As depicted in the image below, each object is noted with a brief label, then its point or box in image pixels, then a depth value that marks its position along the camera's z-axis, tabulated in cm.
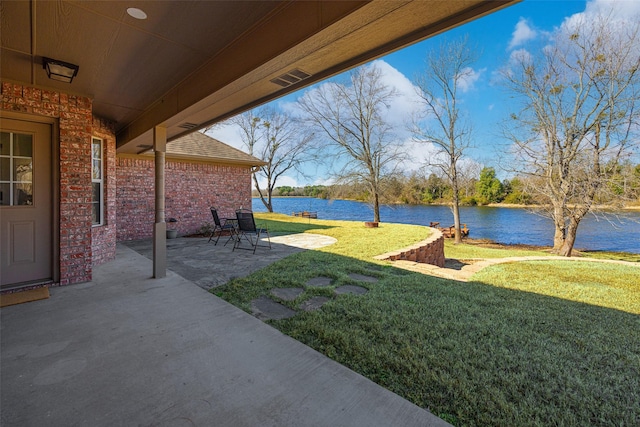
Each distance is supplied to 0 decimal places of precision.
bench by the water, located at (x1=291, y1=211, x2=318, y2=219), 1972
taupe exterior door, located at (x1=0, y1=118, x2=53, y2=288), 362
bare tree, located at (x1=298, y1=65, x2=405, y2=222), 1641
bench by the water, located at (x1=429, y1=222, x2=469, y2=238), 1641
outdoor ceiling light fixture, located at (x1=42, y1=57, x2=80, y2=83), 303
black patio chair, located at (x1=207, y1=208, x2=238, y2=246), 760
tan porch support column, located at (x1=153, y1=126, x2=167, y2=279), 433
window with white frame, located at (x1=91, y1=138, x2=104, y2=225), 525
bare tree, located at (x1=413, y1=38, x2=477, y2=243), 1471
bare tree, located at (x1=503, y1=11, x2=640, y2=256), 969
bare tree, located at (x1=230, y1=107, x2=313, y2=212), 2367
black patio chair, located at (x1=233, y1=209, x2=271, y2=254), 661
